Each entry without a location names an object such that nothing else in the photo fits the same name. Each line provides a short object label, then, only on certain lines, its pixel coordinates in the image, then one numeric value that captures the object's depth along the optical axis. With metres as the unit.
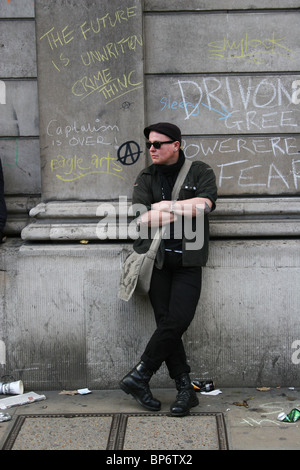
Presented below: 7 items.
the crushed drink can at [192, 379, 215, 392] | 5.55
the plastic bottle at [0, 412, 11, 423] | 4.97
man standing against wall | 5.09
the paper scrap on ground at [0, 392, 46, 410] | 5.31
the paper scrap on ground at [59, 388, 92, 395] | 5.59
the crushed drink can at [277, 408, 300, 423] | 4.89
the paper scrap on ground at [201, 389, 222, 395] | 5.52
